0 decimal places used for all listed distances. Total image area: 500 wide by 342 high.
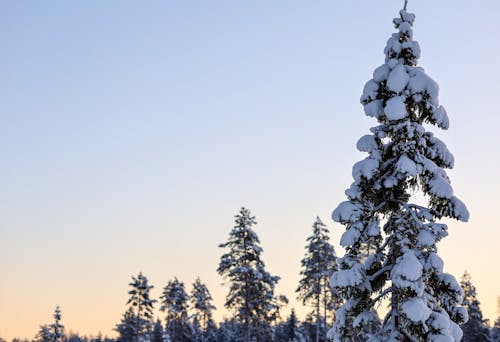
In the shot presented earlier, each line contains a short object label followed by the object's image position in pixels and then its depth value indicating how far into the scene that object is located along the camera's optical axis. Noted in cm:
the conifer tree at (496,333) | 7729
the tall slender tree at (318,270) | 5903
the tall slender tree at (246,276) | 4694
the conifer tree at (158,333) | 11188
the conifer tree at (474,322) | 7069
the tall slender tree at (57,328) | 8375
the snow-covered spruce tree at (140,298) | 7538
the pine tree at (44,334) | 8938
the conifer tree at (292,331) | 8750
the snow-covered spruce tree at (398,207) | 1547
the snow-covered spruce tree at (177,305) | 8875
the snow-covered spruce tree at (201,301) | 9019
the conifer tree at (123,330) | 10940
